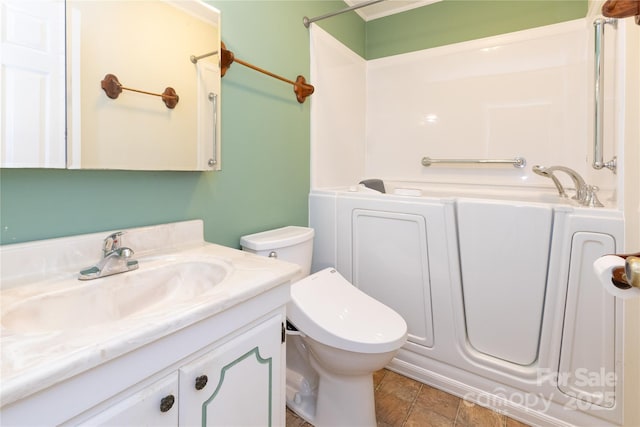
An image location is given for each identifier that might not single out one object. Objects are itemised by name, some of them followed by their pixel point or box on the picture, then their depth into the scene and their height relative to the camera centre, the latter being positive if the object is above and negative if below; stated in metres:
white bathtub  1.28 -0.39
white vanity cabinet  0.62 -0.41
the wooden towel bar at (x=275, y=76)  1.35 +0.65
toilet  1.21 -0.50
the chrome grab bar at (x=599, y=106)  1.33 +0.45
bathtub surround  1.26 +0.03
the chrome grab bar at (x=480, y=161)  2.02 +0.32
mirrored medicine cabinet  0.83 +0.38
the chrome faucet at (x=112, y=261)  0.90 -0.16
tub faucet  1.33 +0.09
